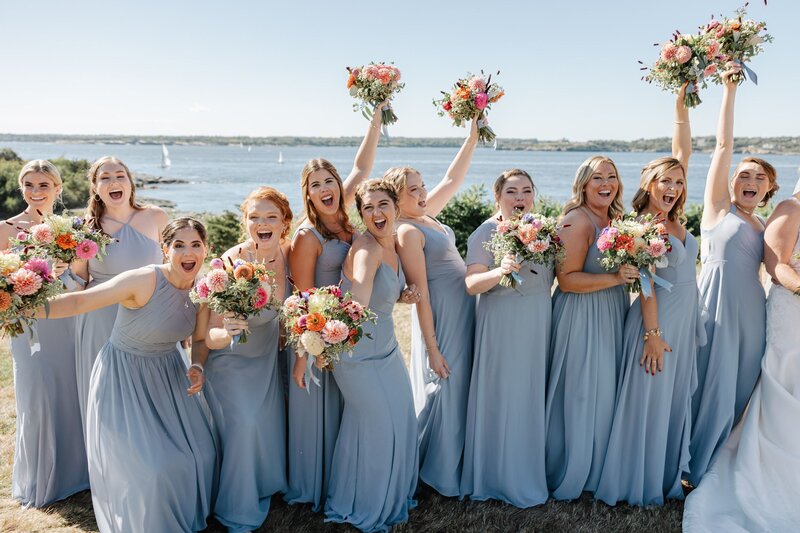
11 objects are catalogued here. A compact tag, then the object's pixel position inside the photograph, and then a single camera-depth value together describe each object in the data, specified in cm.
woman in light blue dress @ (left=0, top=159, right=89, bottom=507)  538
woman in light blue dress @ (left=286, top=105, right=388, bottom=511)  505
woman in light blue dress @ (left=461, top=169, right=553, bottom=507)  521
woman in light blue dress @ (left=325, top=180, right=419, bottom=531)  488
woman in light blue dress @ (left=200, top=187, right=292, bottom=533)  490
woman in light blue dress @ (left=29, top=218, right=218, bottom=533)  446
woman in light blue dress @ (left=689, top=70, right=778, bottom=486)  548
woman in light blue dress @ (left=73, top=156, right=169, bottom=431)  530
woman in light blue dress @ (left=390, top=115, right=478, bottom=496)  538
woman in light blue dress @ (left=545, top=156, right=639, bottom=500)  516
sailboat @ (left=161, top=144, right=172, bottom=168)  11750
